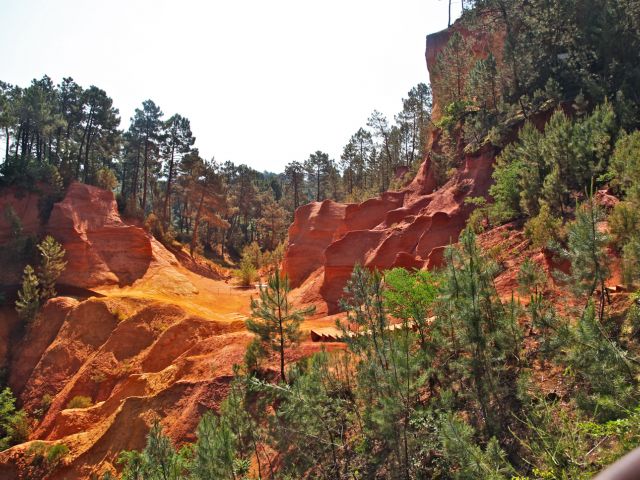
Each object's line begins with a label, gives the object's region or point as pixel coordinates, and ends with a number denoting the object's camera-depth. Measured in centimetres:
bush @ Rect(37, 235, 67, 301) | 3344
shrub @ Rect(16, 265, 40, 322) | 3167
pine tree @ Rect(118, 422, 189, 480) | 1133
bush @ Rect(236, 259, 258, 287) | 4256
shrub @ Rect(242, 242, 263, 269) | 5053
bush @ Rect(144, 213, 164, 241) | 4742
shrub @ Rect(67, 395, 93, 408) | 2469
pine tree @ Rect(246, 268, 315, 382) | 1642
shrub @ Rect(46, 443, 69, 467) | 1905
